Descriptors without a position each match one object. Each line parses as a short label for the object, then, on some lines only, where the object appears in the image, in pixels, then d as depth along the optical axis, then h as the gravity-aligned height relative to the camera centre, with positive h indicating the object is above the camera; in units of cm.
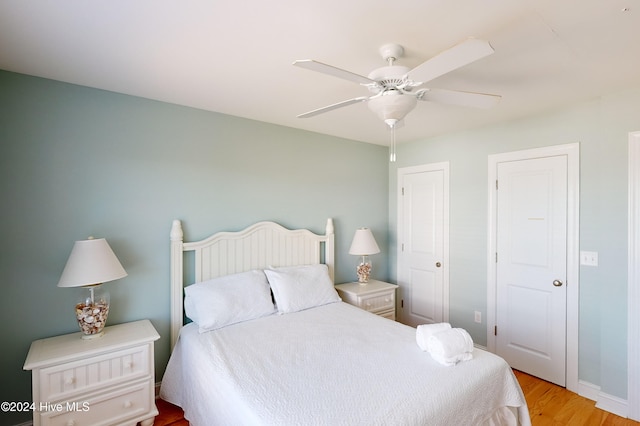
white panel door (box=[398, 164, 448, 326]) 350 -45
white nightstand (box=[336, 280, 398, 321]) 322 -92
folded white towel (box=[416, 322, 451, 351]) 189 -76
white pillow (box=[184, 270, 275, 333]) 229 -71
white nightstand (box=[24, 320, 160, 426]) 175 -102
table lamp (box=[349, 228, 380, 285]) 339 -42
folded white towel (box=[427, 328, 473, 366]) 172 -79
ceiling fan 124 +60
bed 140 -87
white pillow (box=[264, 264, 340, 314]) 265 -70
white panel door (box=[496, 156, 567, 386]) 261 -50
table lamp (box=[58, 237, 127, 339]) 191 -41
